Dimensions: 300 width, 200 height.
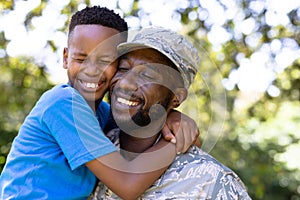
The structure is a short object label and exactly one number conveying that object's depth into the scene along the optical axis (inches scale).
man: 104.7
